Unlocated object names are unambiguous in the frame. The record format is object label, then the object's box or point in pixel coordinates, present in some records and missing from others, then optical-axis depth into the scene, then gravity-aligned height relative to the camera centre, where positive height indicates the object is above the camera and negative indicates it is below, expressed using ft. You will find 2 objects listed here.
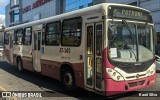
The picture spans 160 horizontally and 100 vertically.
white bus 26.84 -0.93
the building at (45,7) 114.42 +25.23
